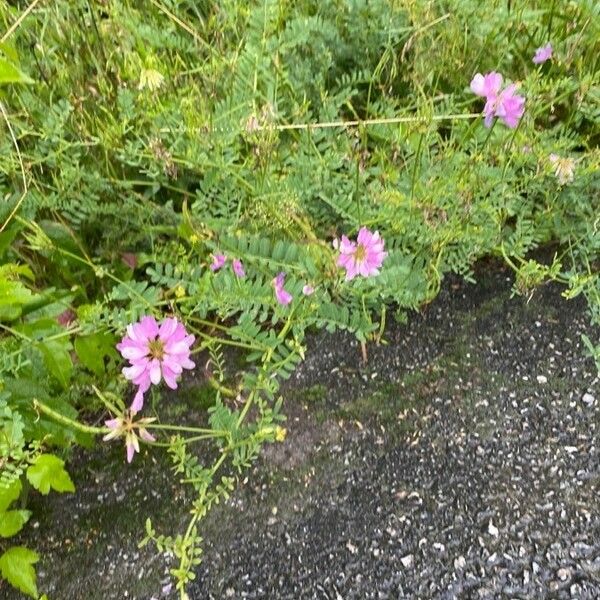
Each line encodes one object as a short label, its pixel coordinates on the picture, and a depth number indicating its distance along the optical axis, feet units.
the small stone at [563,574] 0.94
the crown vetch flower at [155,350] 0.95
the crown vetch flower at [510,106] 1.10
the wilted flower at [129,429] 0.89
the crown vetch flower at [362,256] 1.04
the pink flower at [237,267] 1.11
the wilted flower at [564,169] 1.17
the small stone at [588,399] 1.13
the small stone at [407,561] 0.99
